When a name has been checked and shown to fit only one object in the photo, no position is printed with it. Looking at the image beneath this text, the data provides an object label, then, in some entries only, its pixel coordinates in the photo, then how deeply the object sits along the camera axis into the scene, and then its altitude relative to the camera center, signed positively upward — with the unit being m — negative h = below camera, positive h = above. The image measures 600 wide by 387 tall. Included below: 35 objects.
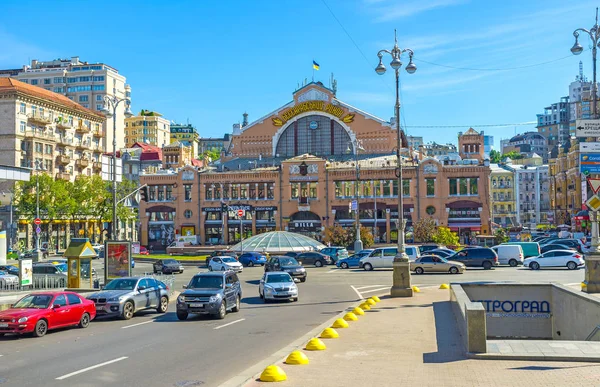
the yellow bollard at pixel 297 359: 13.59 -2.89
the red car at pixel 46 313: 19.19 -2.73
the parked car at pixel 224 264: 49.97 -3.04
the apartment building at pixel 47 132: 82.56 +13.70
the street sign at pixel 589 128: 23.56 +3.49
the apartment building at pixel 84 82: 138.00 +32.30
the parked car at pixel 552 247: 54.31 -2.21
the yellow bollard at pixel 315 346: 15.35 -2.95
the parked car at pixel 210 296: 23.41 -2.63
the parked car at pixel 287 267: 40.41 -2.70
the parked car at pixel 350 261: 52.66 -3.07
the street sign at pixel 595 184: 24.38 +1.43
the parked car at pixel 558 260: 45.06 -2.77
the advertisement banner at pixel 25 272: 33.62 -2.32
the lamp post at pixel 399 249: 27.98 -1.16
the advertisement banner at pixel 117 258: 34.52 -1.69
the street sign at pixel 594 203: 24.22 +0.69
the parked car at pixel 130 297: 24.14 -2.76
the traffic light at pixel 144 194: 39.31 +2.12
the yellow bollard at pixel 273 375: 11.99 -2.86
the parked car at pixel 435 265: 43.88 -2.98
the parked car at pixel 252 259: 58.88 -3.12
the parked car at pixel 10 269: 44.55 -2.90
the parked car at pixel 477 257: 47.44 -2.61
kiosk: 32.94 -1.50
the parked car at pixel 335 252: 57.16 -2.56
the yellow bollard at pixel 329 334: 17.22 -3.01
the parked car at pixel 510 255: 50.19 -2.62
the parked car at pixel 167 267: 52.22 -3.33
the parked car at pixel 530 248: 53.31 -2.23
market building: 79.06 +5.35
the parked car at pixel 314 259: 56.31 -3.03
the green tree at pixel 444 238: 68.38 -1.61
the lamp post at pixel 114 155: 36.31 +4.11
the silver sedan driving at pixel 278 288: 29.94 -2.99
